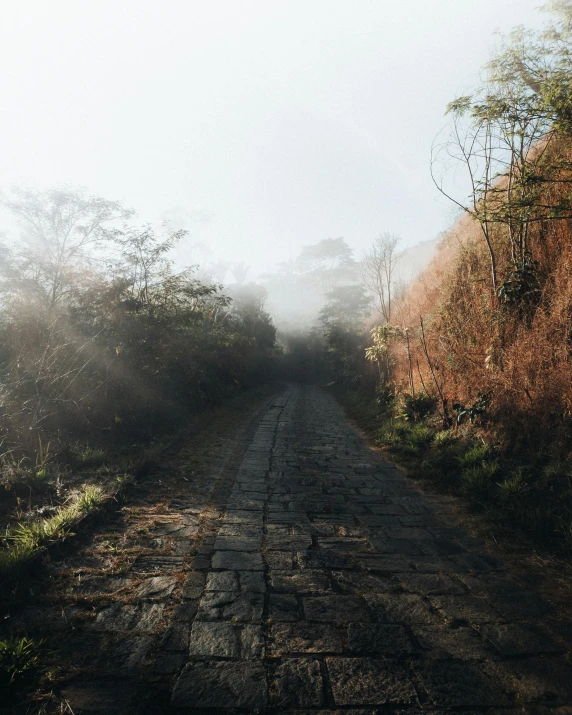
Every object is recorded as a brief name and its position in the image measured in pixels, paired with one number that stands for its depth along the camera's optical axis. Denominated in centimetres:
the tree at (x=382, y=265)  1454
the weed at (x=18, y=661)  192
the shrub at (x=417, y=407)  884
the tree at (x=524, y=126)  513
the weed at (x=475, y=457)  556
